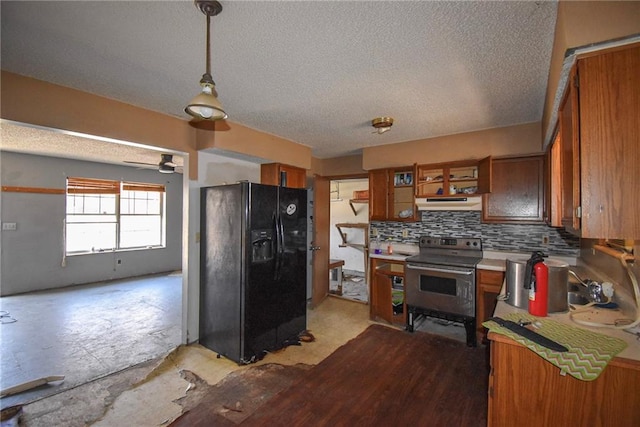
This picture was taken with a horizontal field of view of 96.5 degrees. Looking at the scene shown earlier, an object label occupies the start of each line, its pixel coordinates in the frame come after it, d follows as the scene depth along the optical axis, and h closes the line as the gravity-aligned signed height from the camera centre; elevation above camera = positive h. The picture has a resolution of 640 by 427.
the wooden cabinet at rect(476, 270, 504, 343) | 3.00 -0.78
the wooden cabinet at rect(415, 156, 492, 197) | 3.36 +0.47
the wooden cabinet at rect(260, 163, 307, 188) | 3.77 +0.57
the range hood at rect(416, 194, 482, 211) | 3.36 +0.16
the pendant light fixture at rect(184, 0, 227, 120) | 1.33 +0.60
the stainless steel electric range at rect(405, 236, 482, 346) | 3.06 -0.74
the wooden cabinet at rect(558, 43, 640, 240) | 1.13 +0.30
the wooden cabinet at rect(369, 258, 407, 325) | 3.69 -1.02
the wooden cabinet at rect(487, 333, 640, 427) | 1.18 -0.80
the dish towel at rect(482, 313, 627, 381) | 1.18 -0.58
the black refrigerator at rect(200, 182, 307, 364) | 2.75 -0.54
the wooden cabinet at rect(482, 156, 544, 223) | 3.09 +0.27
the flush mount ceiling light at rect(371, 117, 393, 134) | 2.85 +0.95
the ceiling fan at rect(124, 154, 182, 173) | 4.55 +0.84
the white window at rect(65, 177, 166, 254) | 5.64 +0.03
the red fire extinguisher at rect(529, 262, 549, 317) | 1.65 -0.43
